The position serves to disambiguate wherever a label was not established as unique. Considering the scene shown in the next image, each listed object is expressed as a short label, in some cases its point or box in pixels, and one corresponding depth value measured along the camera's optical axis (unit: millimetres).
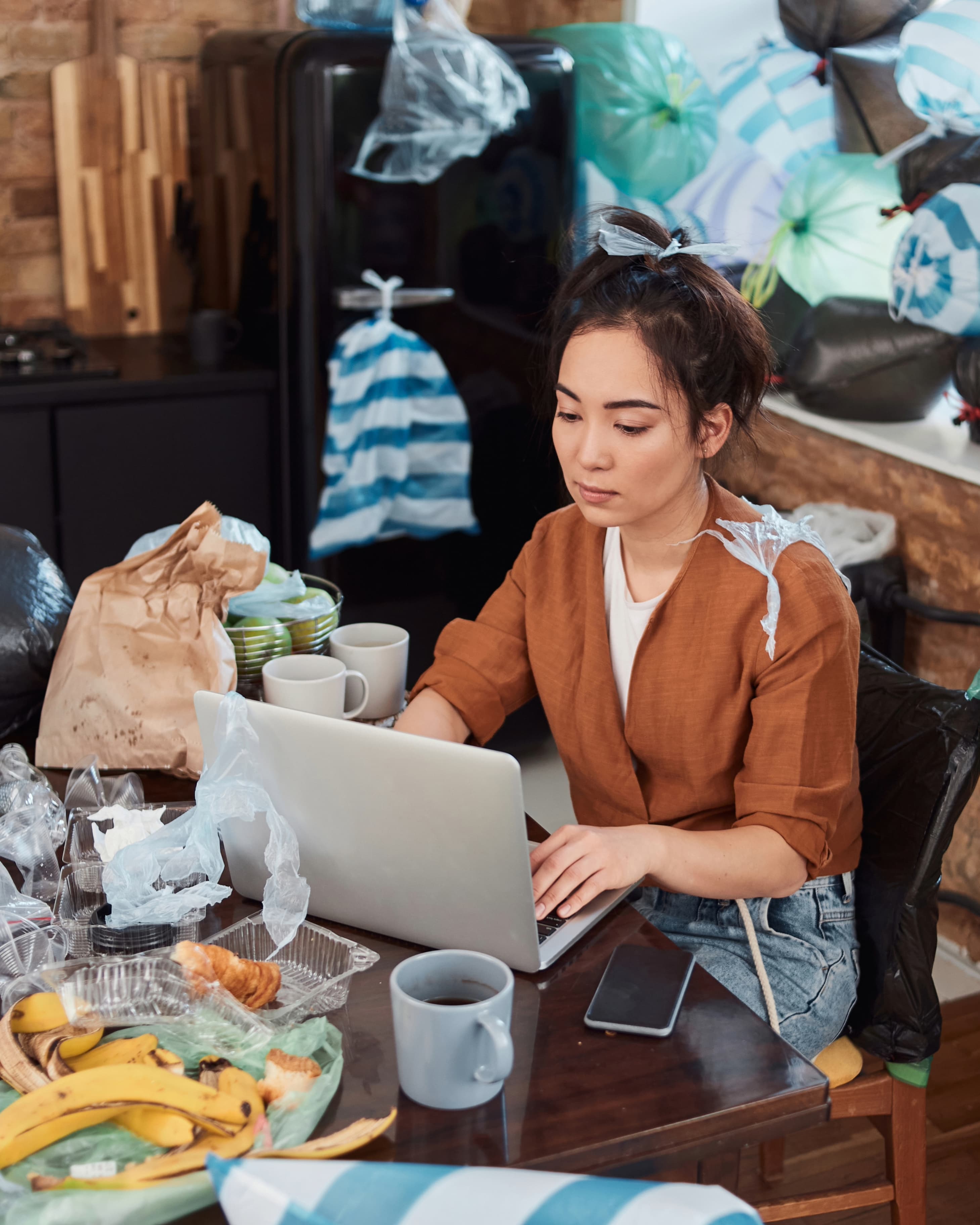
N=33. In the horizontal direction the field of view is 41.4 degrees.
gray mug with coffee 830
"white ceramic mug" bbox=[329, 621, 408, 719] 1456
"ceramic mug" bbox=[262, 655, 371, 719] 1339
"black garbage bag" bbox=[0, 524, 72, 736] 1484
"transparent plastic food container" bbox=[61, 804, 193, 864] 1176
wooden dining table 838
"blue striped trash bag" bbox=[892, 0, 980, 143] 1989
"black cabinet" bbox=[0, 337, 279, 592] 2588
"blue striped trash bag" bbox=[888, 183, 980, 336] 2043
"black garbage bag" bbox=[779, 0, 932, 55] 2381
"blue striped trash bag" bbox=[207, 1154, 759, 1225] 640
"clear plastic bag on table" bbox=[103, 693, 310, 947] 1048
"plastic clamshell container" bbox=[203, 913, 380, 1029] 974
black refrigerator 2562
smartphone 951
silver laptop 965
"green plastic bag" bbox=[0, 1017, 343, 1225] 757
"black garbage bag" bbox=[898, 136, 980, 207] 2172
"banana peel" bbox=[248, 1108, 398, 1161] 797
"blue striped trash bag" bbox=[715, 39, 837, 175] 2482
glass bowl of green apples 1483
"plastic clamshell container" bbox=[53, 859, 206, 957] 1047
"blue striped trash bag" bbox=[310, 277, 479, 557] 2699
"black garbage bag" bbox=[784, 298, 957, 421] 2344
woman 1294
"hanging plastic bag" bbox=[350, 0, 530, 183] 2529
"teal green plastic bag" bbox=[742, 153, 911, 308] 2355
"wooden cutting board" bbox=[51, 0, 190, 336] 2965
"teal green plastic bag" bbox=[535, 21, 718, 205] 2635
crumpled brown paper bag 1393
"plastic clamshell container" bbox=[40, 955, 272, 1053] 933
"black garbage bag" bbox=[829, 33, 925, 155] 2389
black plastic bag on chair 1340
